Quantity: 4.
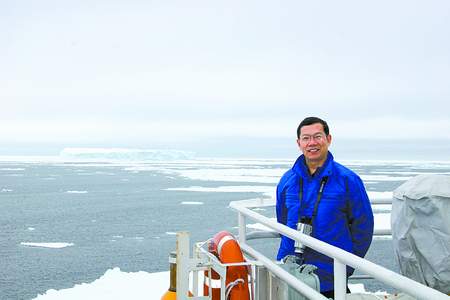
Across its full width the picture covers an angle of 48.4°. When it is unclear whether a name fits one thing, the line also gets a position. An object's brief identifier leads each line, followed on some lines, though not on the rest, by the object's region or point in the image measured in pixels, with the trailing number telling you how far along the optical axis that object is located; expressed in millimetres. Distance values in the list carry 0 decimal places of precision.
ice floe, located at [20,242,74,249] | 14648
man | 2521
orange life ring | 2744
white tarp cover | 2301
